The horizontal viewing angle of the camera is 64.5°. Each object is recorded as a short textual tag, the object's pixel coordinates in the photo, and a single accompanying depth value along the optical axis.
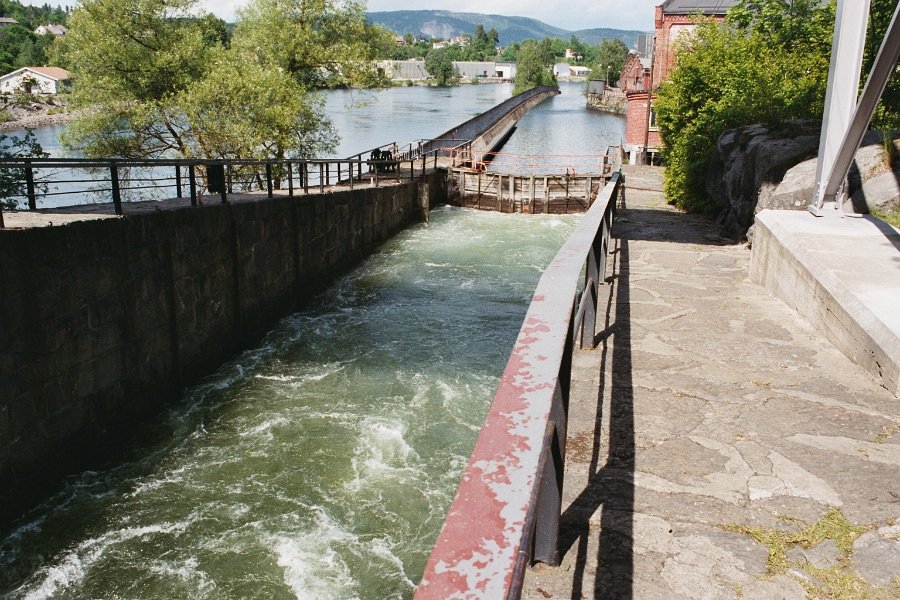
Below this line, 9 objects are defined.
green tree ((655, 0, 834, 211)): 18.44
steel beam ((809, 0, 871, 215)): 8.62
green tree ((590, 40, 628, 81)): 147.12
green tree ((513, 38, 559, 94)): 151.52
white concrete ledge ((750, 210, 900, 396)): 4.89
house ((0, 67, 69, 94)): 97.34
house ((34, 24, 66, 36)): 183.40
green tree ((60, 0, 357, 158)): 25.95
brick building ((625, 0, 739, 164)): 46.19
